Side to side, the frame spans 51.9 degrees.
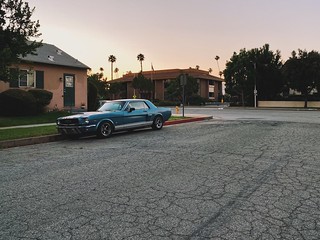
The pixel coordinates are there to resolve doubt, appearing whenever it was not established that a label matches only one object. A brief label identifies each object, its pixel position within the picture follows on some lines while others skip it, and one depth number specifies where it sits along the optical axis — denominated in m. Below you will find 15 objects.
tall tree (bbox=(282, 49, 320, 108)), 41.78
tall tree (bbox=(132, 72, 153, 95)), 67.69
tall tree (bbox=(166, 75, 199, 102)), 62.31
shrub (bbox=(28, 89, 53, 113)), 20.27
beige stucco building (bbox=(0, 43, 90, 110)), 21.59
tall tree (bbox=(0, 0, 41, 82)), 13.34
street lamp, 46.67
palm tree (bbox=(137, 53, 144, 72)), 97.38
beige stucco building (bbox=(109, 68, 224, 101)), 74.38
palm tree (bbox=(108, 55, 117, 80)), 108.38
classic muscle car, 11.48
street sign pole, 20.31
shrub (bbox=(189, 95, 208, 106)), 61.12
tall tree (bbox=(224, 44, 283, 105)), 48.34
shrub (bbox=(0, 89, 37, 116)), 18.71
